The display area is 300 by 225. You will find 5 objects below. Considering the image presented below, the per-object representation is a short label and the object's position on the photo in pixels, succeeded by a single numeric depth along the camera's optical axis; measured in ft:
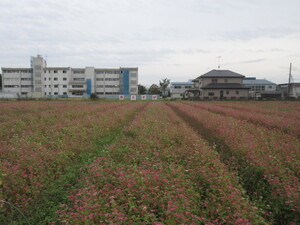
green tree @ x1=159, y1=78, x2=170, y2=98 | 337.11
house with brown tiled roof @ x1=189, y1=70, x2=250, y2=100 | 188.34
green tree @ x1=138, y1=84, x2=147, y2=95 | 354.95
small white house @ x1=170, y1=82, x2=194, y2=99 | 304.05
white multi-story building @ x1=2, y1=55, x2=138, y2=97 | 273.13
